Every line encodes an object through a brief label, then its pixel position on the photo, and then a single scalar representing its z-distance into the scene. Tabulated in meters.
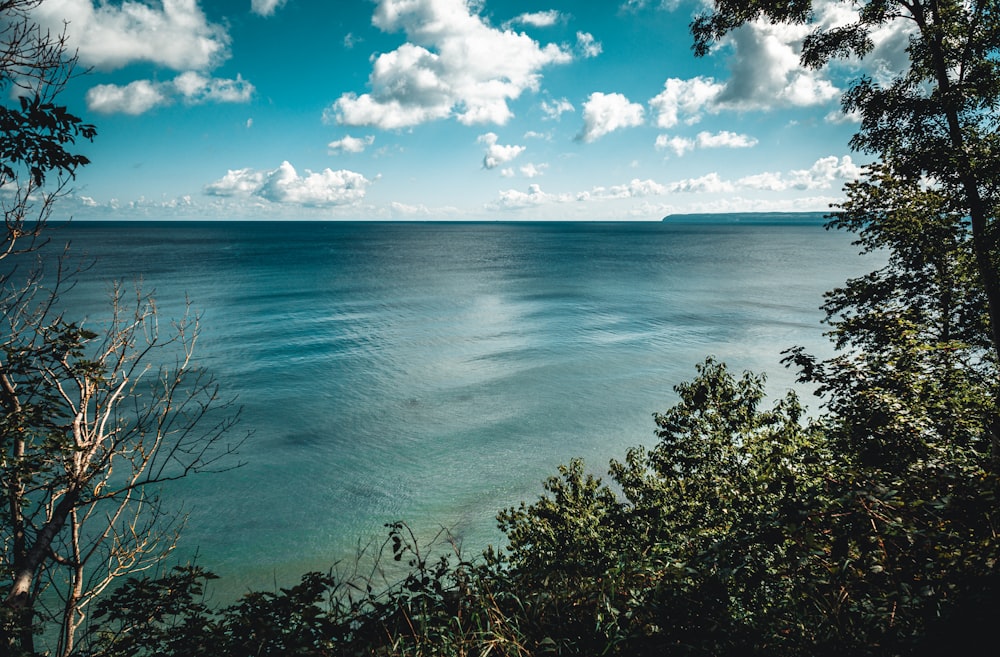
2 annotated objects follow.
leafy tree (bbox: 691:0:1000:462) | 10.20
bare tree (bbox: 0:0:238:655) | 5.95
